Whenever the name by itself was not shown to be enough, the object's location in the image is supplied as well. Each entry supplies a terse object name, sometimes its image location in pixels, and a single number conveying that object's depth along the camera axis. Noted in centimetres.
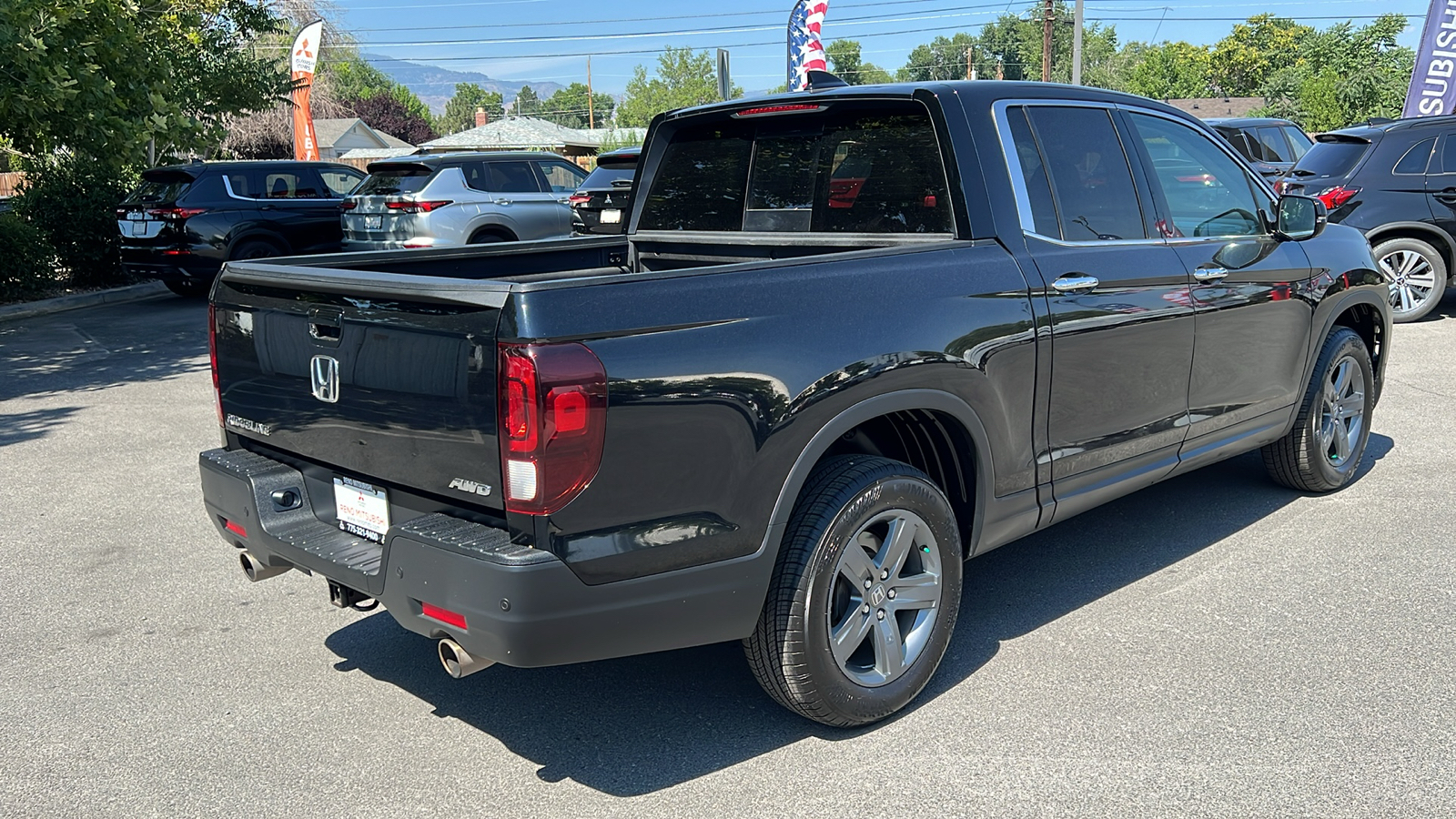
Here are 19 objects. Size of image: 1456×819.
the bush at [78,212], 1557
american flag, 1530
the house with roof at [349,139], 6656
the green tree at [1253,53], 10812
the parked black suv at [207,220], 1438
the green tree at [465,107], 15388
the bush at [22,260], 1424
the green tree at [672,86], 10444
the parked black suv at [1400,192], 1084
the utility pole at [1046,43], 3982
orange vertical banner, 2512
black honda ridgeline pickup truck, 285
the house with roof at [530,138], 5770
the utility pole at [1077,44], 3220
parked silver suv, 1459
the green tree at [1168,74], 8500
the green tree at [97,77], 1134
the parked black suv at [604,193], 1338
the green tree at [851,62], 13236
